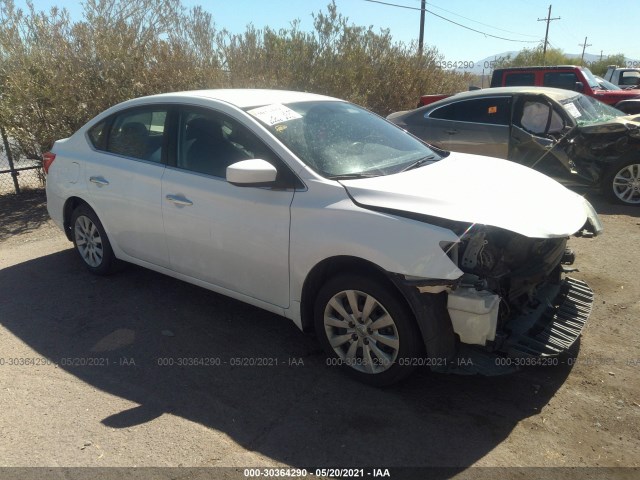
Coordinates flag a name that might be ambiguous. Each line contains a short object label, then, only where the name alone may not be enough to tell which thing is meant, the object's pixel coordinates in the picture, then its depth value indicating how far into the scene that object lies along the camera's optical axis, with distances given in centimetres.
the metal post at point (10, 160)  823
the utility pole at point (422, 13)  2456
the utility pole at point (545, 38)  4583
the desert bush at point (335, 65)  1158
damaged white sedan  300
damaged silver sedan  734
